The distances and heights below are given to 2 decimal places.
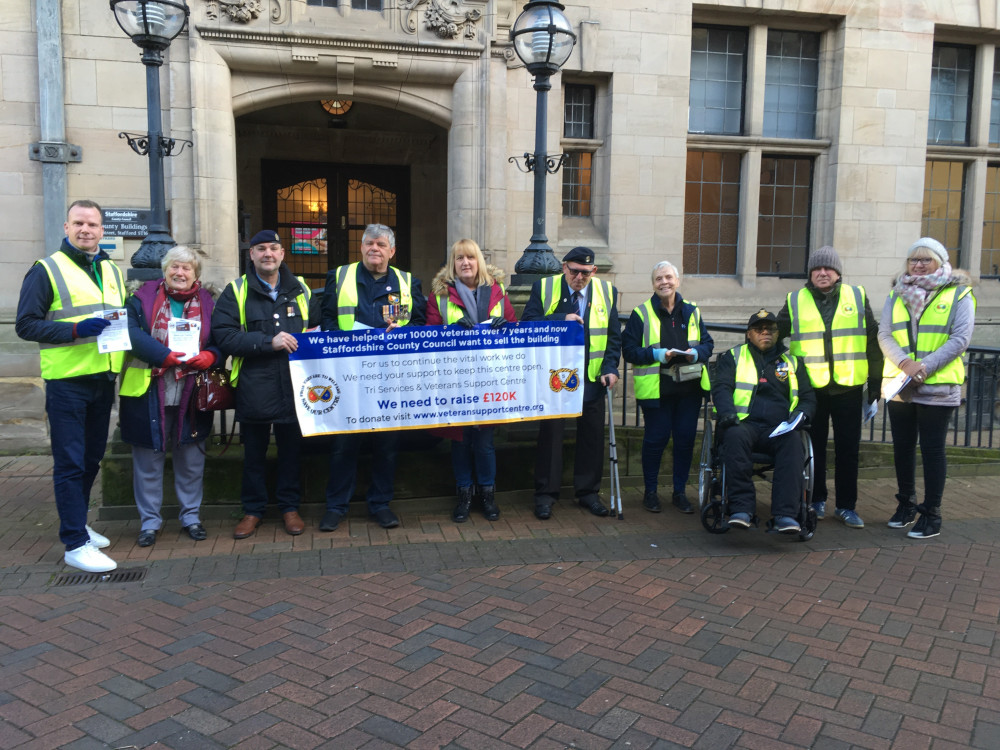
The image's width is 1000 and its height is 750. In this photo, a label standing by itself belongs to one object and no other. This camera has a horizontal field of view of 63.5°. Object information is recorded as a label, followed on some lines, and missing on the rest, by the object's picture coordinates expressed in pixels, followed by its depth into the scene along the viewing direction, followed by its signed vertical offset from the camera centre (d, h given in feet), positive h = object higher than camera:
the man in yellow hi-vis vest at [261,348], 17.31 -1.63
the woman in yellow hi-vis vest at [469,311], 18.71 -0.86
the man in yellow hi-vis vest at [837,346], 18.97 -1.55
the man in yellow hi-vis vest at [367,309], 18.22 -0.82
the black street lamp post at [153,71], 18.94 +4.73
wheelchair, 17.87 -4.85
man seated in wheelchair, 17.48 -2.92
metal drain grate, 15.39 -5.90
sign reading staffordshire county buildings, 27.40 +1.61
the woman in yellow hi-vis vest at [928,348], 18.13 -1.50
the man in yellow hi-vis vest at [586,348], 19.74 -1.74
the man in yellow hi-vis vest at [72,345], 15.53 -1.51
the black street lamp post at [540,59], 20.83 +5.65
